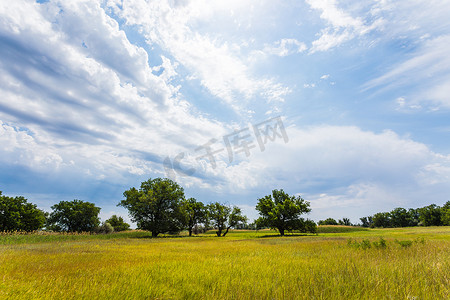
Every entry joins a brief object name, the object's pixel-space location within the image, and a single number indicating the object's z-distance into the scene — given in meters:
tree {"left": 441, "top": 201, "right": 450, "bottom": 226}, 97.62
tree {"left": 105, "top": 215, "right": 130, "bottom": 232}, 104.44
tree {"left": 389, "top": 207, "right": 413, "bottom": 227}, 123.28
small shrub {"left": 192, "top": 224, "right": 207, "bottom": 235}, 72.38
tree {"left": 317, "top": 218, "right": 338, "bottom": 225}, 167.88
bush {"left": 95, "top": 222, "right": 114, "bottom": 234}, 64.94
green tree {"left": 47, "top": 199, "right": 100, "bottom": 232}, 67.75
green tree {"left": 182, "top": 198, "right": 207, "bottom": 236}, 59.06
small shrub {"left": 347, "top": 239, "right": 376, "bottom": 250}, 12.19
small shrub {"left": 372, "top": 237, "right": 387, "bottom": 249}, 12.15
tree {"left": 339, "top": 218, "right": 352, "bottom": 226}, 193.18
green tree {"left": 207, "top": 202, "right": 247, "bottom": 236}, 59.59
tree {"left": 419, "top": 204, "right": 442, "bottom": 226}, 113.31
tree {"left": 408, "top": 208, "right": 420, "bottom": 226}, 123.17
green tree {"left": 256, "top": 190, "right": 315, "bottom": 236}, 47.91
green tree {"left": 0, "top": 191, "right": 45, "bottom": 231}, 56.56
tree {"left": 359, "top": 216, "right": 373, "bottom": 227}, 188.12
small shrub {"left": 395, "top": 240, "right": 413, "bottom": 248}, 12.26
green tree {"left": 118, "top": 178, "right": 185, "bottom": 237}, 45.62
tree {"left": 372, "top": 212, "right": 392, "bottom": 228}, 138.38
